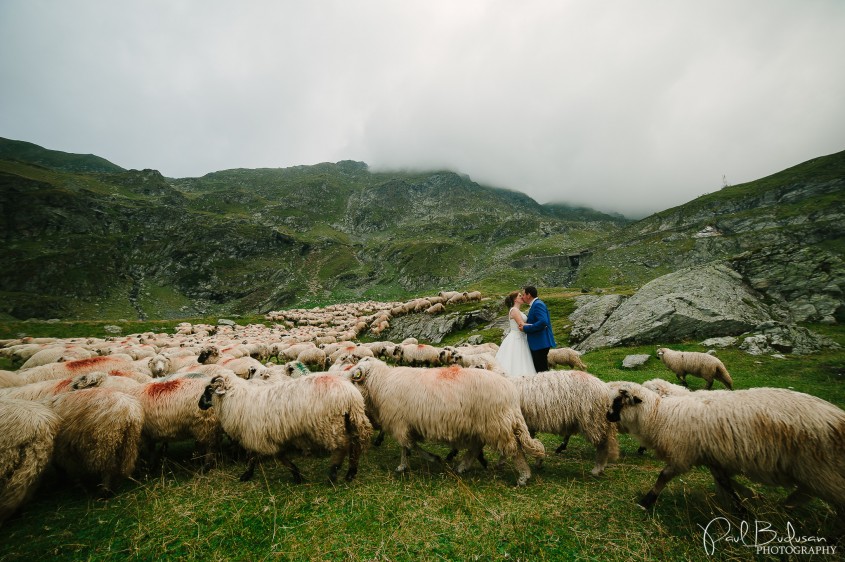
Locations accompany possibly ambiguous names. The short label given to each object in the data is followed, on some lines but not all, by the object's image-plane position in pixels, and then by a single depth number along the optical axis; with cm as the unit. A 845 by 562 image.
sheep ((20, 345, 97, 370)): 1445
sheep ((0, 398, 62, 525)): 489
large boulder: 1934
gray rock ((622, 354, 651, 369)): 1656
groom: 862
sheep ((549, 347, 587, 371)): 1694
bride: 904
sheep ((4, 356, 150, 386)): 1018
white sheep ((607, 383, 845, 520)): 434
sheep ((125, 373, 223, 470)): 708
